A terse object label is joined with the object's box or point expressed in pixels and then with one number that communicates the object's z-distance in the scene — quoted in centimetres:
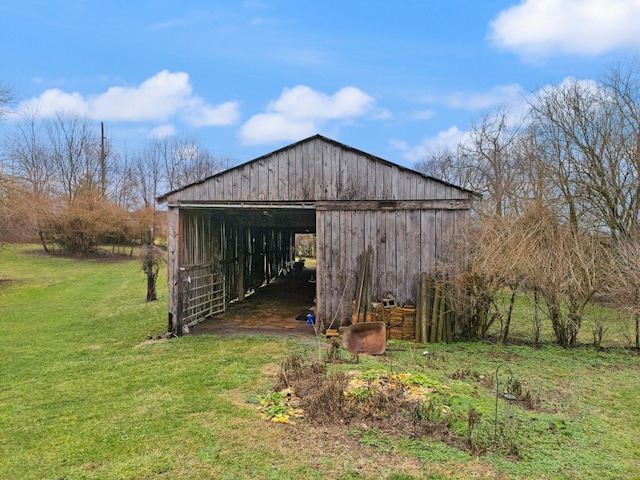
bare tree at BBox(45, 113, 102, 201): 3017
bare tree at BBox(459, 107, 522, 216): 1806
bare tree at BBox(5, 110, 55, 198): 2934
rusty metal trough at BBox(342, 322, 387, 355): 675
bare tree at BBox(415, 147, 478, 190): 2602
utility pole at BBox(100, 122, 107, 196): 3141
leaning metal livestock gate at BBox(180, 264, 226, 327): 868
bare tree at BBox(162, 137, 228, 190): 3656
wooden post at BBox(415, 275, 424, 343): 767
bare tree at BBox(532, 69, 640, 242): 1044
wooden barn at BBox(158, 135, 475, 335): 786
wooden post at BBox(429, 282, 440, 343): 759
